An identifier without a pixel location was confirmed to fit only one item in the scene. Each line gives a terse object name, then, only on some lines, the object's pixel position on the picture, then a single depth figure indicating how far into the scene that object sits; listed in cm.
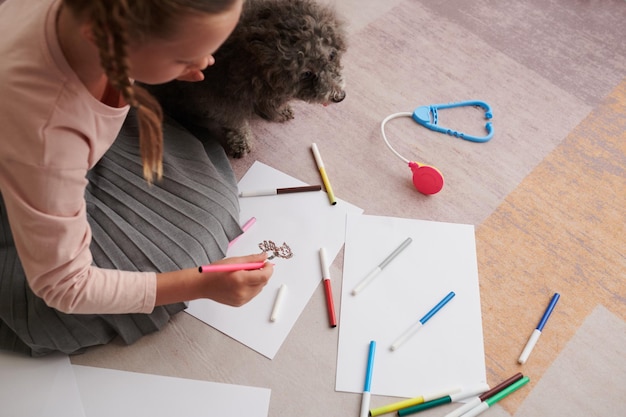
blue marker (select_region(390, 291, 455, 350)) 97
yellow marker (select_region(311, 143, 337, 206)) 114
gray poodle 92
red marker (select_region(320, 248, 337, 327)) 100
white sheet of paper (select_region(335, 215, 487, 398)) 95
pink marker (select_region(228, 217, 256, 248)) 107
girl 57
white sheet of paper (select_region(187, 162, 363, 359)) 99
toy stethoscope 115
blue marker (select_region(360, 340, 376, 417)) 91
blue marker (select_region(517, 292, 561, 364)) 98
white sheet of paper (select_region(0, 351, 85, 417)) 88
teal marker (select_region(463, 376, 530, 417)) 91
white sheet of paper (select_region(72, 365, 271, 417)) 90
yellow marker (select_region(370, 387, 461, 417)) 91
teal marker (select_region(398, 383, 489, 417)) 91
